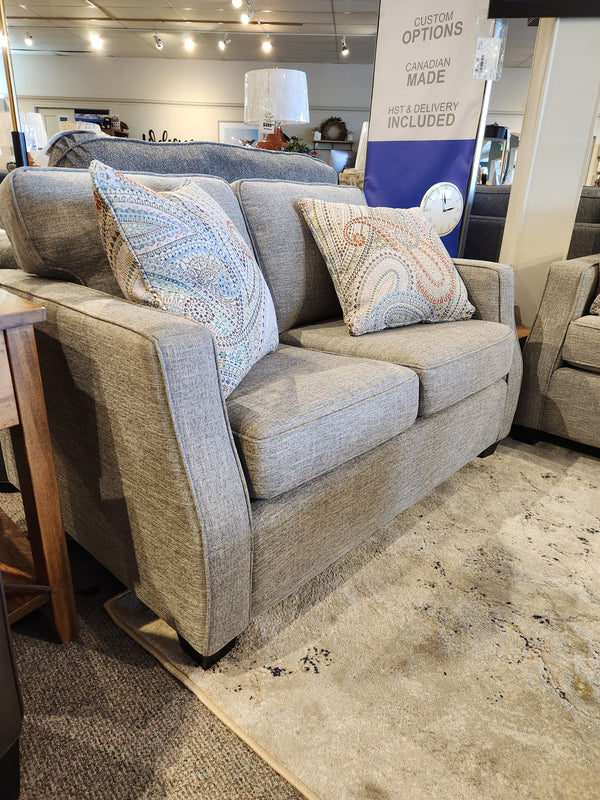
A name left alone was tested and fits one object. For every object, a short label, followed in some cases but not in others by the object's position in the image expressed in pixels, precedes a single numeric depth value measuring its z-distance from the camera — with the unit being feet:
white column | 7.40
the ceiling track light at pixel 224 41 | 21.54
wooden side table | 2.64
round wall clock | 8.82
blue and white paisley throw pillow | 3.12
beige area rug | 2.71
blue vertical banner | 8.29
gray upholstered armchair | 5.96
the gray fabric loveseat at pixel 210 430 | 2.72
